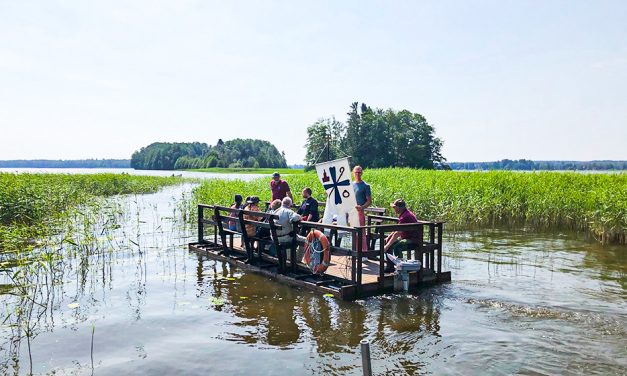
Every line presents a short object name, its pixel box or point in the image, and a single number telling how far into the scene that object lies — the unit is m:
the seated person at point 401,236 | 10.25
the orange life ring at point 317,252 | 10.03
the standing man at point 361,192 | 11.30
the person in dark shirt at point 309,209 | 11.65
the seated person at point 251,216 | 12.47
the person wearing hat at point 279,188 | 13.80
